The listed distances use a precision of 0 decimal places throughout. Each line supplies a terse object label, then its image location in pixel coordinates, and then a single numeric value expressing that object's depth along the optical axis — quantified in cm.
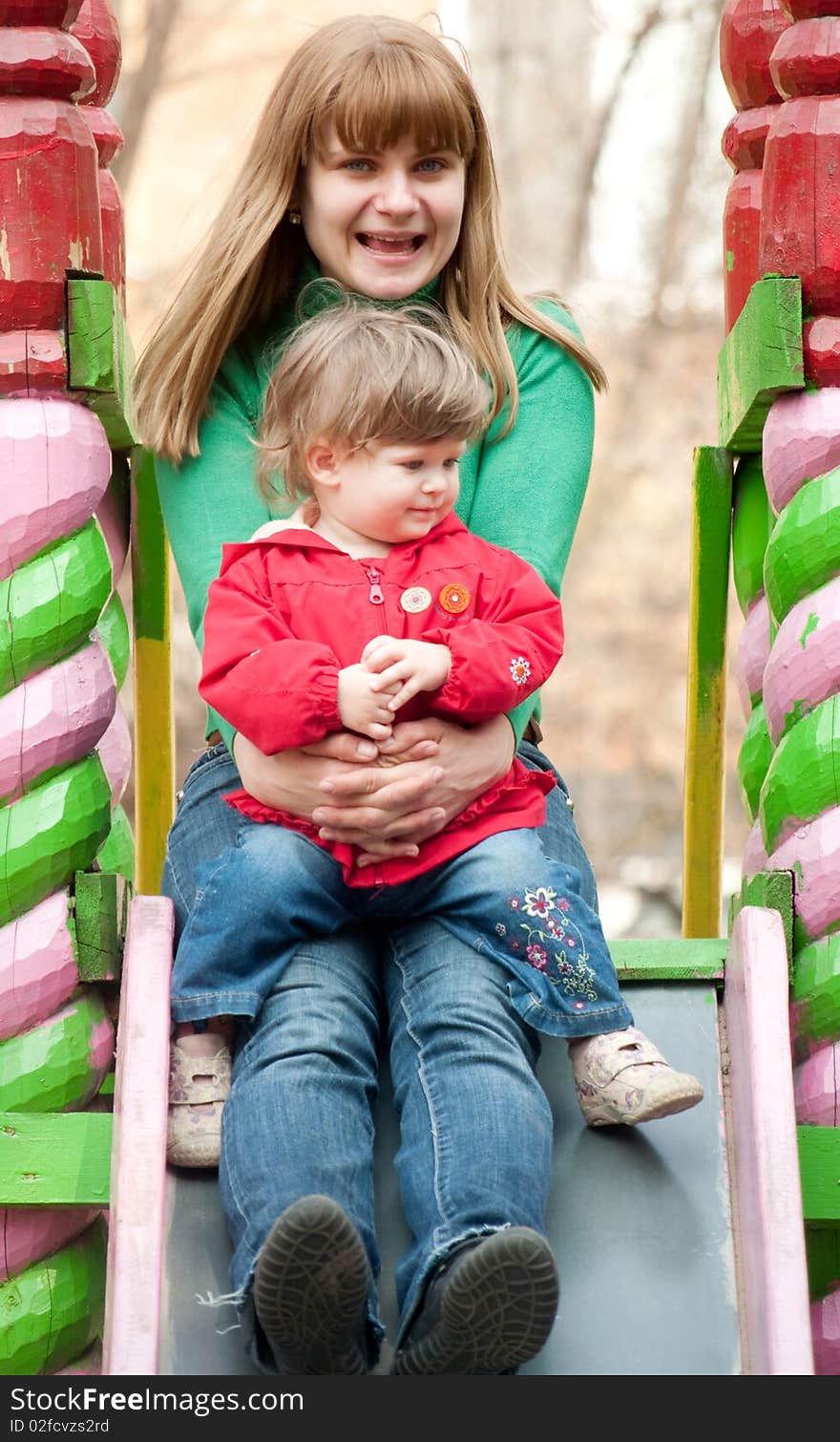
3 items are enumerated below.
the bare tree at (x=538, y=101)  1786
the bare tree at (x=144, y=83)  1630
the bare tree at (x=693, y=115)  1752
